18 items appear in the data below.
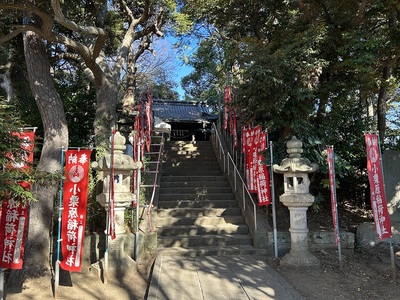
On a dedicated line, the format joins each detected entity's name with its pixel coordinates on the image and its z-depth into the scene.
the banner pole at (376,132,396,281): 5.53
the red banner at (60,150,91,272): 5.13
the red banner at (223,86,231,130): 10.20
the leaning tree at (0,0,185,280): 5.52
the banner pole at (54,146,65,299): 4.83
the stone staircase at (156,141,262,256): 6.73
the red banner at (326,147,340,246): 6.03
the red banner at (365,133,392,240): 5.70
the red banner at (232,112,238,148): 9.30
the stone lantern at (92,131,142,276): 5.63
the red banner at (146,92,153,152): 9.59
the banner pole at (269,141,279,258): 6.49
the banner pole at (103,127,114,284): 5.33
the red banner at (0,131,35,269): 4.91
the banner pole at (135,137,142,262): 6.01
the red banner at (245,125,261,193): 7.18
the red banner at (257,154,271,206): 6.79
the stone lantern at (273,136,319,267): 6.04
